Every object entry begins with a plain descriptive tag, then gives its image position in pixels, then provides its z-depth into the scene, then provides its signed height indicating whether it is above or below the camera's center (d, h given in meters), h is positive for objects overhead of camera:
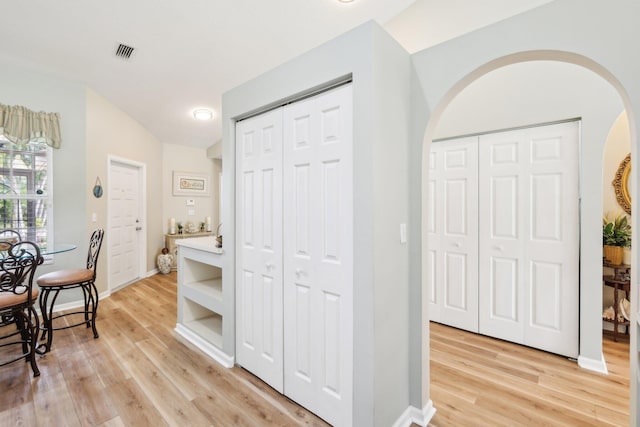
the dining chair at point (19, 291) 2.13 -0.61
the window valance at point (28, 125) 3.20 +0.98
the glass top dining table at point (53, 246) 3.23 -0.40
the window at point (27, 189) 3.32 +0.27
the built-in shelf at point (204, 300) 2.43 -0.80
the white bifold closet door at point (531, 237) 2.44 -0.23
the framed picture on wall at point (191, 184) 5.84 +0.58
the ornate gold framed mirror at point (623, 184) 2.92 +0.28
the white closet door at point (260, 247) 2.00 -0.26
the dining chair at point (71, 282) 2.63 -0.65
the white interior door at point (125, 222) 4.38 -0.16
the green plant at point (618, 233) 2.78 -0.21
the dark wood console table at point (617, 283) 2.69 -0.67
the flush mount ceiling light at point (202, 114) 4.59 +1.57
